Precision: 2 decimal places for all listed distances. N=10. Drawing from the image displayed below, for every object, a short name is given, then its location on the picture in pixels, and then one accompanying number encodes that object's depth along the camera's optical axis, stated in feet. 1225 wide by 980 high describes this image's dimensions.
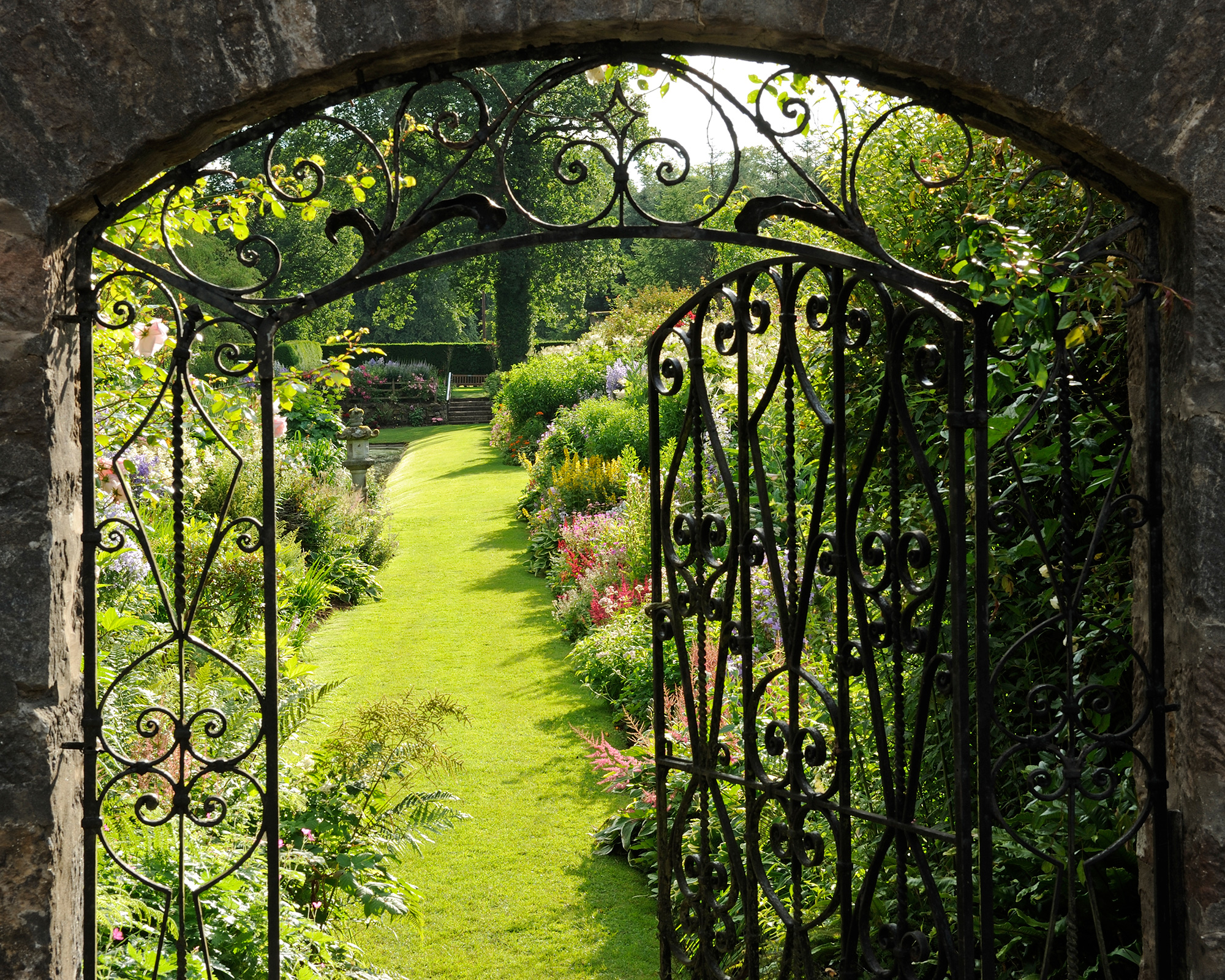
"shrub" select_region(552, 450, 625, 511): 37.86
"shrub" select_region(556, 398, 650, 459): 41.73
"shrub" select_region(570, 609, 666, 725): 21.99
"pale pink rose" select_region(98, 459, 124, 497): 12.11
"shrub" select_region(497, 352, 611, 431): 58.59
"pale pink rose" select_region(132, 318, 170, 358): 10.98
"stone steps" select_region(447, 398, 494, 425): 97.91
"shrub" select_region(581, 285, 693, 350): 59.57
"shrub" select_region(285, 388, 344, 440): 41.75
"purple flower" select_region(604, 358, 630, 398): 51.29
